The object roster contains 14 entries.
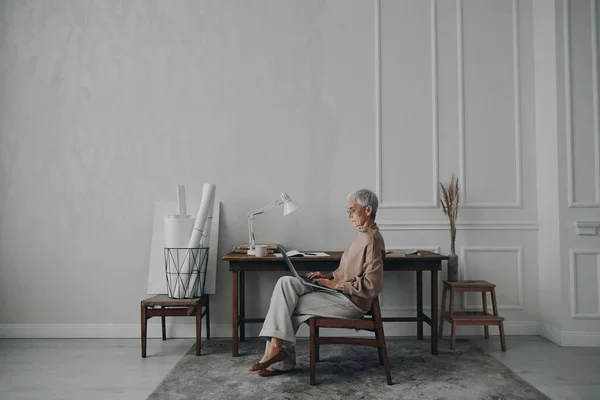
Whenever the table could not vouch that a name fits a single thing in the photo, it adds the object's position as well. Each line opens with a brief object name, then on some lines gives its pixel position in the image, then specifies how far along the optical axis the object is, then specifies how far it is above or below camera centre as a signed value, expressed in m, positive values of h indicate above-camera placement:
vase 4.18 -0.54
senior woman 3.15 -0.60
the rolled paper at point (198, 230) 3.94 -0.17
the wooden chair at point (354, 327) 3.13 -0.83
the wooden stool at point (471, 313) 3.91 -0.94
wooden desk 3.75 -0.46
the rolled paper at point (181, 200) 4.07 +0.09
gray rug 2.97 -1.21
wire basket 3.93 -0.53
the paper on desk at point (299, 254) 3.87 -0.39
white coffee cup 3.80 -0.34
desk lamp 3.85 +0.01
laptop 3.34 -0.55
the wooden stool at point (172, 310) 3.74 -0.82
